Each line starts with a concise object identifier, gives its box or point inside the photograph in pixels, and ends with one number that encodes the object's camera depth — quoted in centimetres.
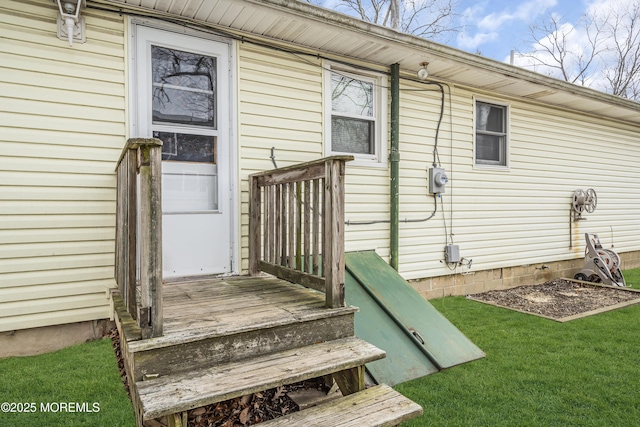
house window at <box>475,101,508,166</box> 581
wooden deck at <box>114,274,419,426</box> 192
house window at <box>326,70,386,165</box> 464
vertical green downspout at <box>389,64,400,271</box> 480
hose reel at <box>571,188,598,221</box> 675
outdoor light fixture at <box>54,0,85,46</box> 313
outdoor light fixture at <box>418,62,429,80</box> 483
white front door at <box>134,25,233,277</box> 354
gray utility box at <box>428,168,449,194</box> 516
